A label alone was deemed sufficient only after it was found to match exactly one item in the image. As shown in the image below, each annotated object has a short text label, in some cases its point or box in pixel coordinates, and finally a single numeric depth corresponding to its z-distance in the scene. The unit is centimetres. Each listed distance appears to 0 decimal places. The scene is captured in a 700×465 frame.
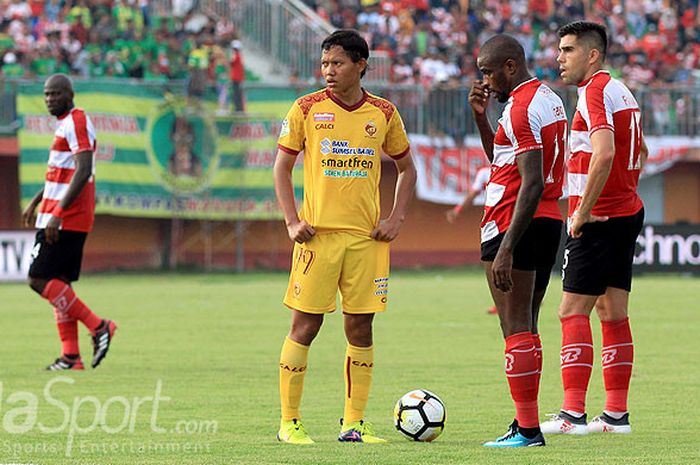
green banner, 5628
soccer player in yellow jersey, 1667
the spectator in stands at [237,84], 5991
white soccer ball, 1661
